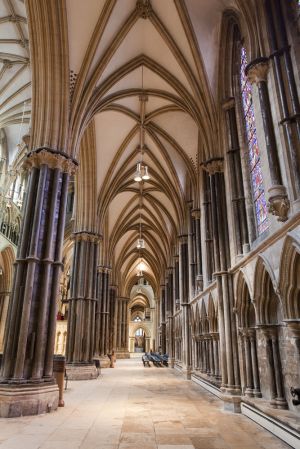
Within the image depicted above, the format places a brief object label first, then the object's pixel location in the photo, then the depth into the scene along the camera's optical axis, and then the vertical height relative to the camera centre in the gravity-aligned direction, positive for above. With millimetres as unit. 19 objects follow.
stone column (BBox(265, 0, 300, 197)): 5703 +4665
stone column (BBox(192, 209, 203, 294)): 15383 +4513
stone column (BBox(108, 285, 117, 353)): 32894 +3840
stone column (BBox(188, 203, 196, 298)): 17016 +4398
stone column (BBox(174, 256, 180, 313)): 23000 +4191
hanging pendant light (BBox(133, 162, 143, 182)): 11450 +5523
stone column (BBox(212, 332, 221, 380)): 11570 -262
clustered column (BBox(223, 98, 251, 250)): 8945 +4276
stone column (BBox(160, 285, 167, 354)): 32125 +2346
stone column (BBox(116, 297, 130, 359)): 37469 +1297
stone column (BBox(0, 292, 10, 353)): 22662 +2285
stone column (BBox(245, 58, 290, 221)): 5629 +3654
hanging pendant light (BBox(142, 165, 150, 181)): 11675 +5632
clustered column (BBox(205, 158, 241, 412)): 8414 +1429
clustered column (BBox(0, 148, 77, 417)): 7258 +1165
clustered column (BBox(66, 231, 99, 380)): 14422 +1520
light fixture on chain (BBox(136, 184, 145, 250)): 18297 +9862
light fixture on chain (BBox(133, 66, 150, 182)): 11500 +10056
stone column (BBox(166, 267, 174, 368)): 24952 +2541
